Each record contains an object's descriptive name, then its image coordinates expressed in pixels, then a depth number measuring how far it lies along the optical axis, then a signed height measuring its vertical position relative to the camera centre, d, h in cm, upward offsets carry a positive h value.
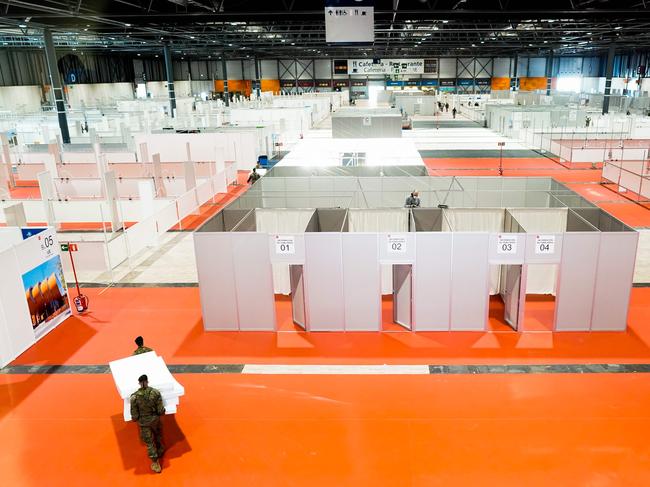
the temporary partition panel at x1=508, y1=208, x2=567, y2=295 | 1195 -335
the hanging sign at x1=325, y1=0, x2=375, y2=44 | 1380 +175
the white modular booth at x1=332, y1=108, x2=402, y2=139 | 2884 -209
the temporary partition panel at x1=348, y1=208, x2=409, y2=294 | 1198 -306
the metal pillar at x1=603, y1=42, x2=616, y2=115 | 4062 +78
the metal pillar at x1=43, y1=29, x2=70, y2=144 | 2695 +79
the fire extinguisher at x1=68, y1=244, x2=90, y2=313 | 1155 -443
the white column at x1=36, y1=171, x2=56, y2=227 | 1402 -253
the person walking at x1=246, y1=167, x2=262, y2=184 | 2199 -350
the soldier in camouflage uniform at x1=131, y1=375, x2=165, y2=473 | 659 -395
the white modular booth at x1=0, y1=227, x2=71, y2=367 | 948 -359
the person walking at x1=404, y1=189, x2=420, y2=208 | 1349 -292
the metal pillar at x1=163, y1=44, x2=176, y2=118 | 3866 +151
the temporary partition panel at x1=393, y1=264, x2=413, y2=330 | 1027 -410
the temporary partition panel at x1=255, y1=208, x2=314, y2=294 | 1242 -311
